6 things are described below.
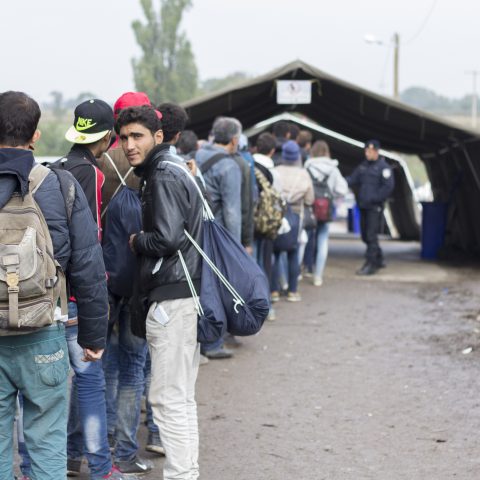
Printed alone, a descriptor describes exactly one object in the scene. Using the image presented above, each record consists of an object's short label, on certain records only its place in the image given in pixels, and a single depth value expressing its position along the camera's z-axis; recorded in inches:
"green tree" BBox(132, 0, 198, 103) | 2721.5
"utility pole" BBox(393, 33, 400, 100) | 1782.7
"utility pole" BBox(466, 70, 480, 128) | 3062.0
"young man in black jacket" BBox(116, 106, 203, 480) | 181.9
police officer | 547.8
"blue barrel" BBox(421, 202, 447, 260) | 685.9
